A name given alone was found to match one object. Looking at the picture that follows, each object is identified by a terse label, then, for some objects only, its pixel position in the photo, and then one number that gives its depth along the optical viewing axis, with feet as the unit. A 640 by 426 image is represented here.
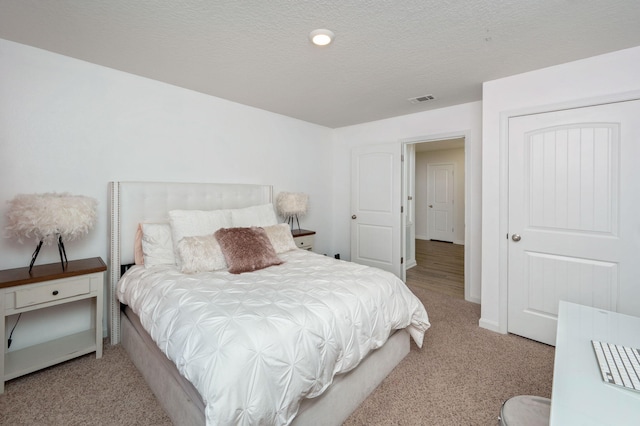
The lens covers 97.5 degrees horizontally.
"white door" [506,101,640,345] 7.05
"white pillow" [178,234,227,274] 7.29
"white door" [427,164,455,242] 23.89
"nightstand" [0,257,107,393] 6.05
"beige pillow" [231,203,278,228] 9.61
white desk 2.50
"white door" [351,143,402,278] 13.51
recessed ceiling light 6.23
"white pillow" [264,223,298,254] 9.45
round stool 3.69
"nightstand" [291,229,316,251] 12.28
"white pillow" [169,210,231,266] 8.02
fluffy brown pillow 7.59
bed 3.90
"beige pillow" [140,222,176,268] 7.80
